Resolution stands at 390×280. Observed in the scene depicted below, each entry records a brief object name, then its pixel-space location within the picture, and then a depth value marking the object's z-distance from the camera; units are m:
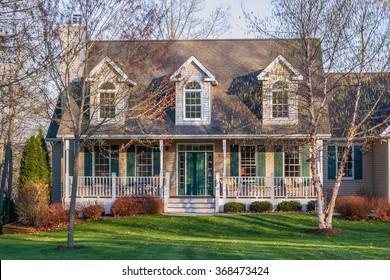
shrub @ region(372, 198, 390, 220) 24.06
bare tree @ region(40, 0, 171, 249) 15.81
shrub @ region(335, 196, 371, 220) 23.88
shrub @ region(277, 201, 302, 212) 25.52
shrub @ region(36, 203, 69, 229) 22.95
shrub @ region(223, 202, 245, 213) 25.45
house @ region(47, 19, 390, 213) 25.92
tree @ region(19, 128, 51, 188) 25.75
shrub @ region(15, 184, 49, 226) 23.31
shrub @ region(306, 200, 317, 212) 25.44
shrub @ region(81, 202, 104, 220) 24.66
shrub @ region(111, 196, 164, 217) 24.94
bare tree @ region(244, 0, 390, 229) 19.53
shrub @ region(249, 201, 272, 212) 25.39
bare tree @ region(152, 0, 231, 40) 41.53
